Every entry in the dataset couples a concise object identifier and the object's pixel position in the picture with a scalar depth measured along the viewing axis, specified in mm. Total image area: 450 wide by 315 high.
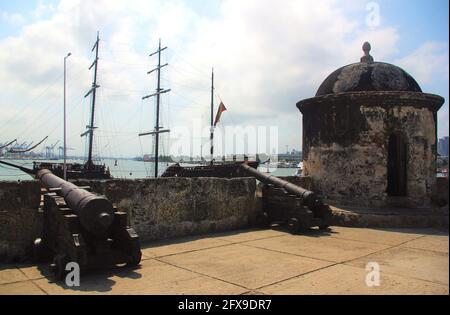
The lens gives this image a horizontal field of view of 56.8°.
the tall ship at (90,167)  39875
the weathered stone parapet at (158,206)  5648
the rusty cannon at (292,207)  8016
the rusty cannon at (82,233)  4742
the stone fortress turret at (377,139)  9367
